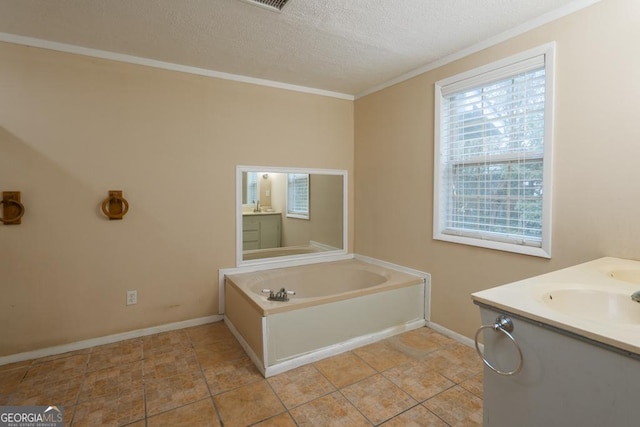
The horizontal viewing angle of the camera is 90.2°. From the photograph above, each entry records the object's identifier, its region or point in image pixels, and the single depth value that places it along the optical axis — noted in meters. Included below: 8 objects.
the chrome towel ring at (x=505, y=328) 1.03
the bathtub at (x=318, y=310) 2.13
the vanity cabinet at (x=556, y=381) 0.83
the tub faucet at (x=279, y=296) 2.27
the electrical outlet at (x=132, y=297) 2.59
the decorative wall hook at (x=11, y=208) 2.16
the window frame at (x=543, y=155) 1.93
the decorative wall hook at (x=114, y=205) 2.47
